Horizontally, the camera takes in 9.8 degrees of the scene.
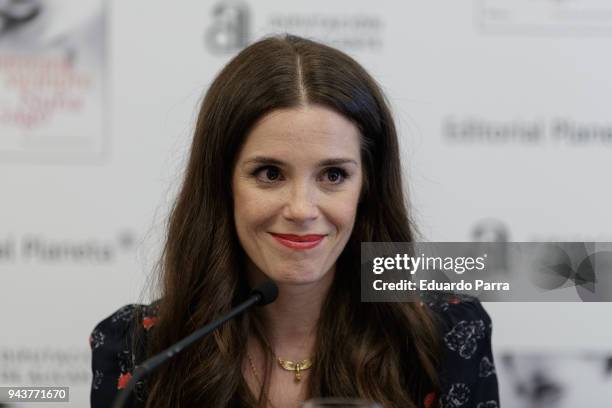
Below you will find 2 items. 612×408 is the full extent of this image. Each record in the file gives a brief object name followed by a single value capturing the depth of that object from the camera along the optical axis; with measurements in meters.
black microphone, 3.11
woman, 3.35
